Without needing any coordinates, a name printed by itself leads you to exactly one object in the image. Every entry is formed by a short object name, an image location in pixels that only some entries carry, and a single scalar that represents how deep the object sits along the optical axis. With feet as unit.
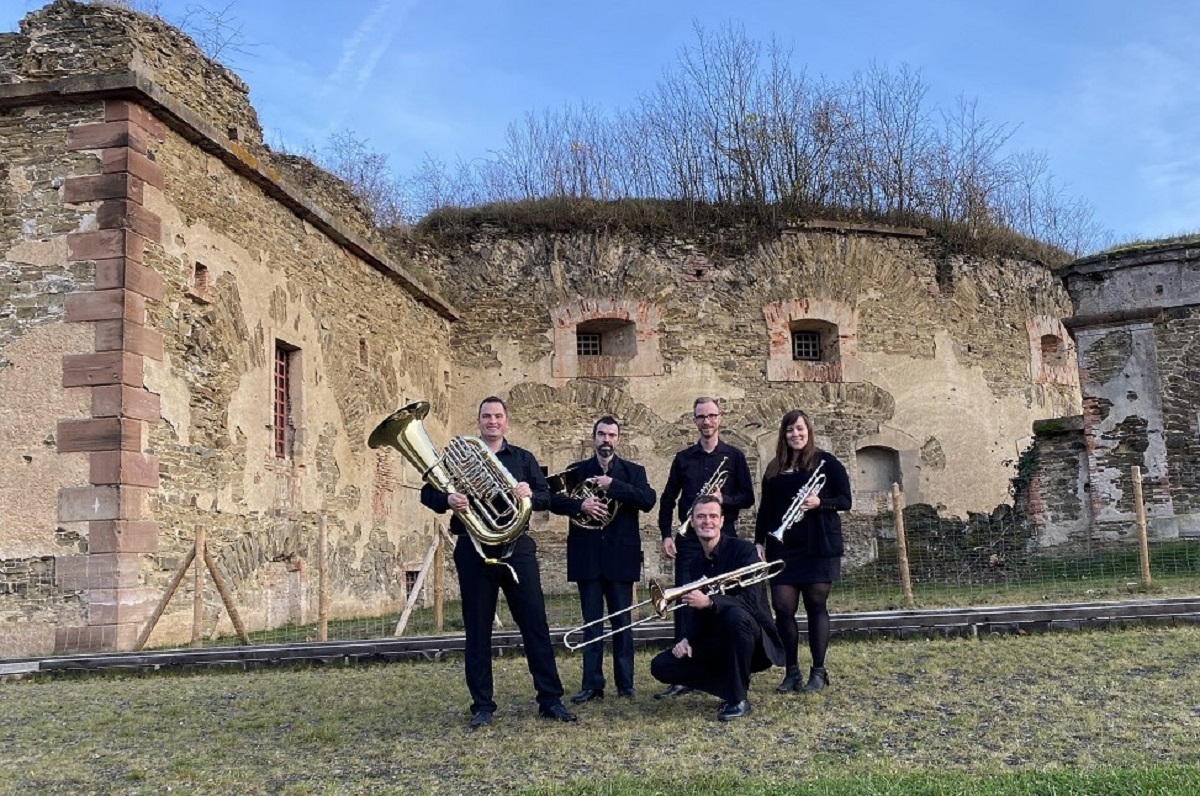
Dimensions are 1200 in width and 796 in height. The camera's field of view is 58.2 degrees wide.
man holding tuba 17.71
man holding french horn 19.61
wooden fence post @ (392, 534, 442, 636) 31.78
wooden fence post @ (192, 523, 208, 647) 29.99
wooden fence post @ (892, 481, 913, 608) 32.42
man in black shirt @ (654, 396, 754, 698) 20.17
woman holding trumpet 19.22
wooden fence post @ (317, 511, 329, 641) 30.48
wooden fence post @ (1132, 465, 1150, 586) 33.12
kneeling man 17.13
